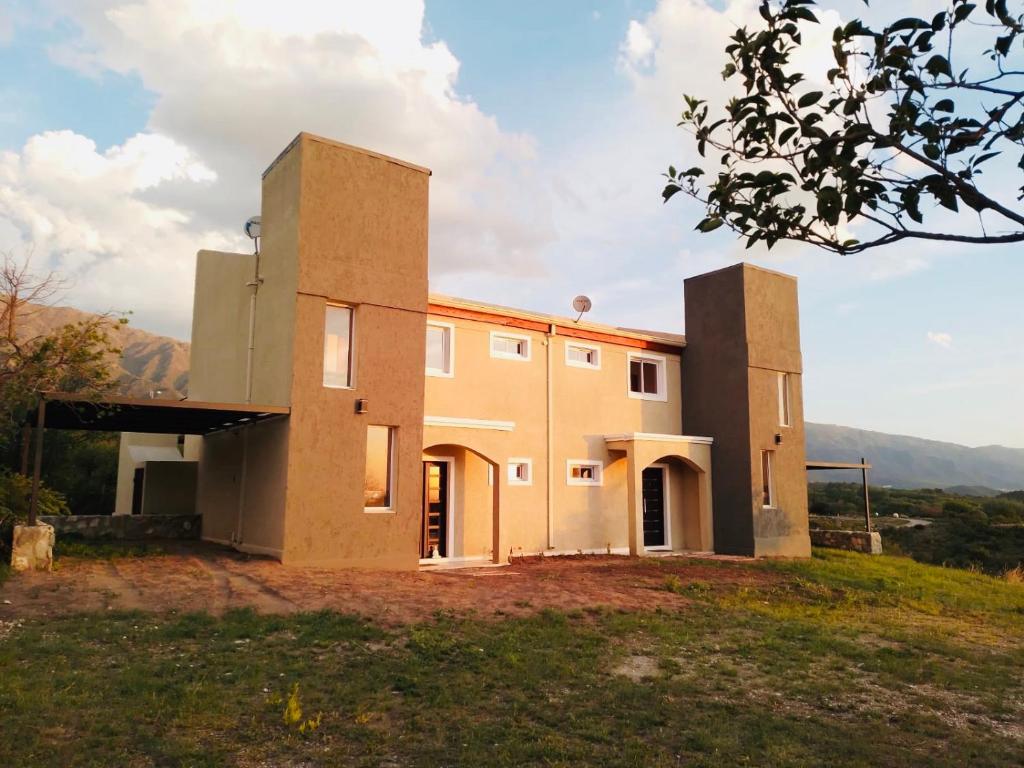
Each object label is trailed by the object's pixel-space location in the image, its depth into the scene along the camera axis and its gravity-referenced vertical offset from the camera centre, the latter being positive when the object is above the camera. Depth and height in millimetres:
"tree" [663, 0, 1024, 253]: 3830 +2025
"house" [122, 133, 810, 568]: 12461 +1819
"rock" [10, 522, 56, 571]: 10086 -827
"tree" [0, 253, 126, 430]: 12359 +2417
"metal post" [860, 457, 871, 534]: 22188 -543
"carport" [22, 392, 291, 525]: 10688 +1279
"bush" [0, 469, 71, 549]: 11102 -219
